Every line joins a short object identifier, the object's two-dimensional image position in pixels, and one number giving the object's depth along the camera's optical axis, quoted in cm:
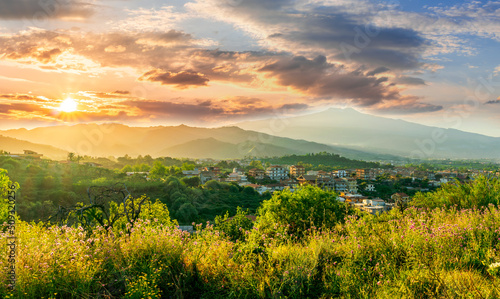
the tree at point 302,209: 845
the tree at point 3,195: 1232
